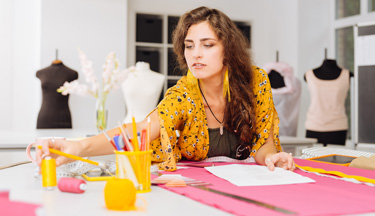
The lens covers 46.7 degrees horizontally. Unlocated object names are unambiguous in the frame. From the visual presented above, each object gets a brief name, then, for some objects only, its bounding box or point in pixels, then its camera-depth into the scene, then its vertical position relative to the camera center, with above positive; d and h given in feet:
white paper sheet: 3.89 -0.62
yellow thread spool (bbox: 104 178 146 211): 2.88 -0.57
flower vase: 9.36 -0.09
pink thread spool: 3.34 -0.59
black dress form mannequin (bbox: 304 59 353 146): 14.96 -0.65
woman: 5.54 +0.15
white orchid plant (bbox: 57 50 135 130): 8.50 +0.60
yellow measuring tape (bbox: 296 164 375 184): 4.18 -0.63
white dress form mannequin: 14.53 +0.66
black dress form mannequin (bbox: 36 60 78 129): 14.87 +0.29
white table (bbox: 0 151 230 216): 2.83 -0.66
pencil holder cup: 3.49 -0.47
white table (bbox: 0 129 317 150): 8.61 -0.63
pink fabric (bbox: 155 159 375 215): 2.89 -0.65
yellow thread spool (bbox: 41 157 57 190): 3.61 -0.53
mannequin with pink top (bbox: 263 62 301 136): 16.02 +0.69
